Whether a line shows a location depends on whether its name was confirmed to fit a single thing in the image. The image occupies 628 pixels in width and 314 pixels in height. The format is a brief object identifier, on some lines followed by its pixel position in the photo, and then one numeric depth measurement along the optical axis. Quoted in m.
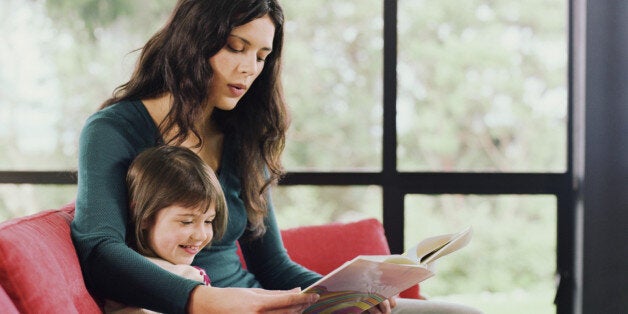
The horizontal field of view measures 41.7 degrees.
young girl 1.62
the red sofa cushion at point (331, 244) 2.57
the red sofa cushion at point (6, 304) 1.19
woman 1.46
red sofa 1.32
